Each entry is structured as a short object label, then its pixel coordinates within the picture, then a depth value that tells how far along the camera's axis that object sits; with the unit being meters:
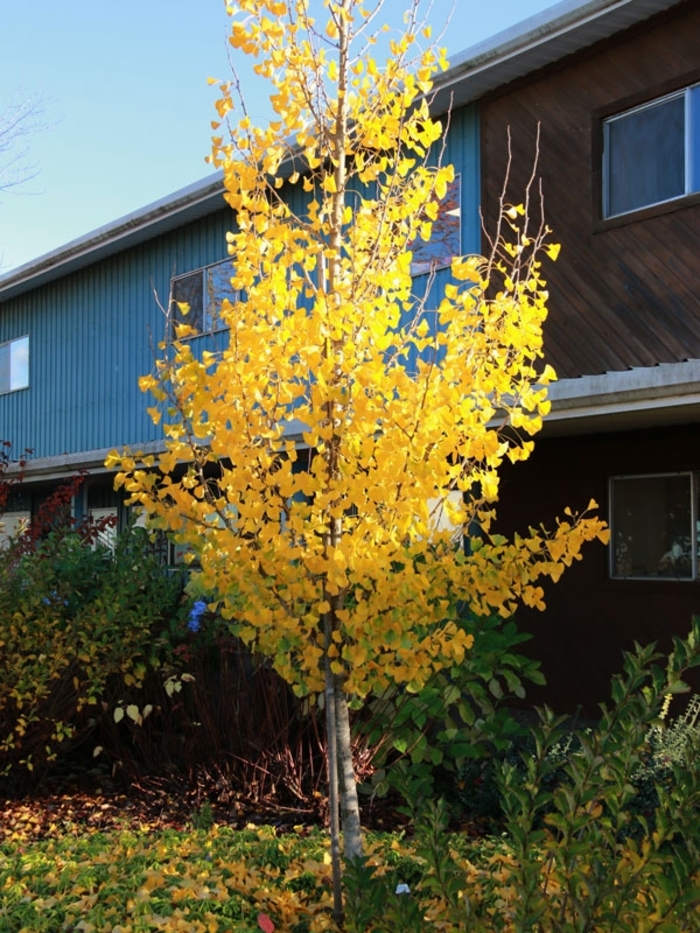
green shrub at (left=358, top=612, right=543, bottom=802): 5.70
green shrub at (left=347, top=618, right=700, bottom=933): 2.81
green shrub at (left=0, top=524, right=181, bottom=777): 6.75
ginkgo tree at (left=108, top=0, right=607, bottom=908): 3.88
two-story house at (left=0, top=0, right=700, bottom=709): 8.63
